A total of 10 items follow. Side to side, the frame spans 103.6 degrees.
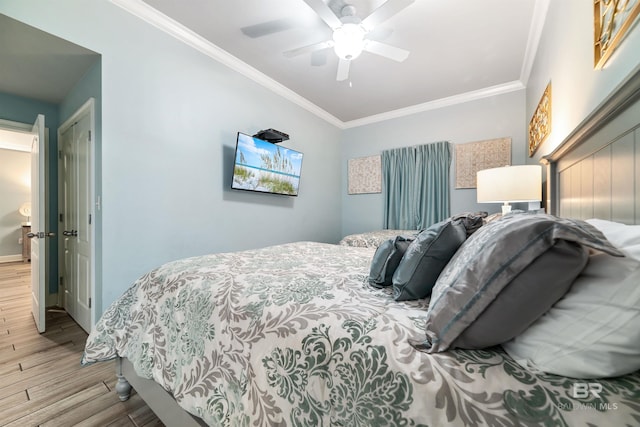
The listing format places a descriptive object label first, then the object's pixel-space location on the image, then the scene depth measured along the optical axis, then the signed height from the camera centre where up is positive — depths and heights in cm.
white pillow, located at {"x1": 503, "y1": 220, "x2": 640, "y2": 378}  49 -24
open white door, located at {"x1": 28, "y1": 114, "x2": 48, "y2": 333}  227 -13
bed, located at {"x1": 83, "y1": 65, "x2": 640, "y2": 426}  52 -38
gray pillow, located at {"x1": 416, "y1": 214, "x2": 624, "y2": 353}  56 -13
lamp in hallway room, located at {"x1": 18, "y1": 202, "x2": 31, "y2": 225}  559 +1
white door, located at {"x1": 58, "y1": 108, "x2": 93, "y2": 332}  219 -4
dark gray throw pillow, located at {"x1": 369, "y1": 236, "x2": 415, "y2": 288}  113 -22
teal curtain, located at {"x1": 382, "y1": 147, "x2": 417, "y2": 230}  398 +40
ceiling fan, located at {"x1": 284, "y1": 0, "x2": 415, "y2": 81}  172 +141
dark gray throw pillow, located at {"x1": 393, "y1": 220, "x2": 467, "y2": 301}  95 -19
